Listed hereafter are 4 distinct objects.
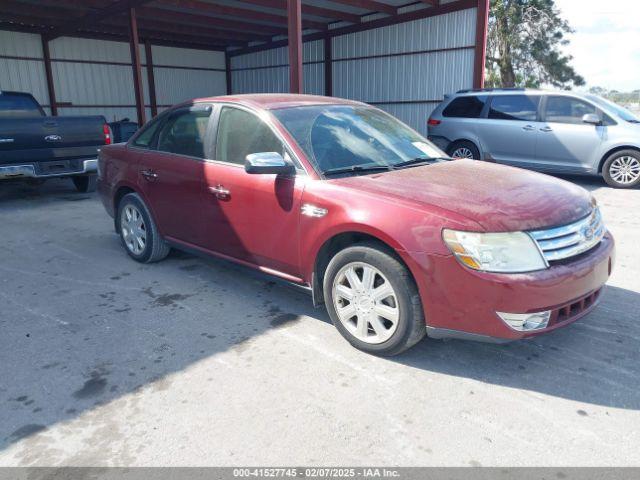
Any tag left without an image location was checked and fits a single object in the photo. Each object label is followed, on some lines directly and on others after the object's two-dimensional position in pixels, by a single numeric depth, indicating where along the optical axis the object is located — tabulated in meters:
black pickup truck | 7.68
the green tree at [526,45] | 27.05
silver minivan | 9.05
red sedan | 2.81
